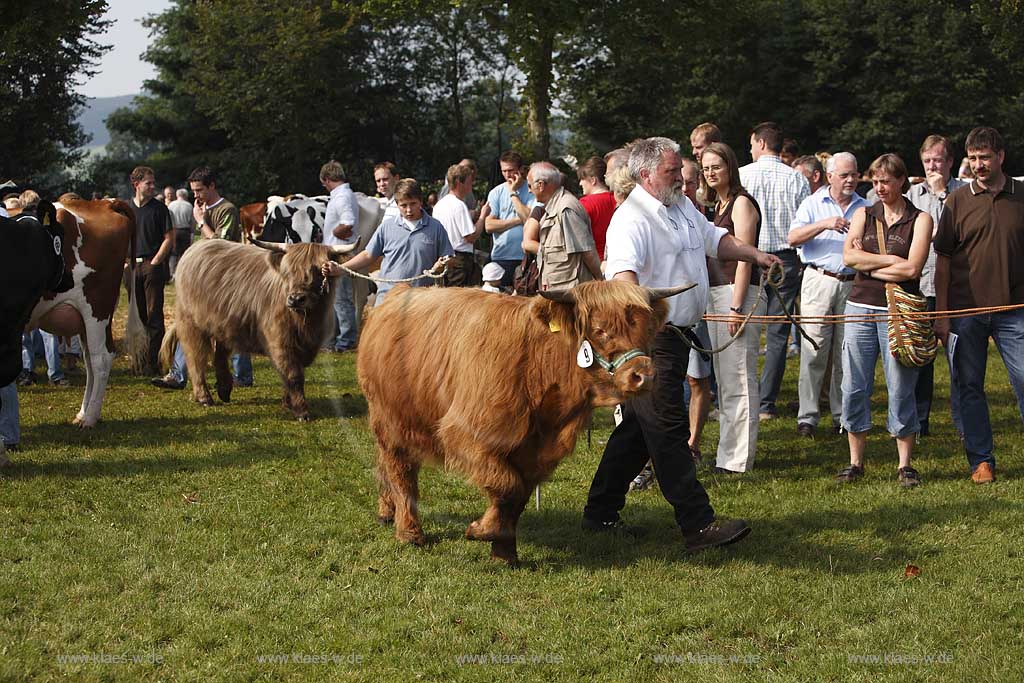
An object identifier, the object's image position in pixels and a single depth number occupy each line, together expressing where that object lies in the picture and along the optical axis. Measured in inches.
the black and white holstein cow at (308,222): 557.9
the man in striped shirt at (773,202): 374.6
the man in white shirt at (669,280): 231.3
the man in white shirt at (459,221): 414.9
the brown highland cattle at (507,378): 207.3
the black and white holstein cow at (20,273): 296.5
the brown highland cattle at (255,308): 393.1
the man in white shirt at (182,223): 543.5
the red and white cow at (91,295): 359.6
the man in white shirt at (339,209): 469.4
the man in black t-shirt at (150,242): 470.6
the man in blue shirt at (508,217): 411.2
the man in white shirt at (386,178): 524.4
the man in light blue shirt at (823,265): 341.4
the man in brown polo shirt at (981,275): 281.1
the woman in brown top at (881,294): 289.6
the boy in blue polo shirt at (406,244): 354.6
